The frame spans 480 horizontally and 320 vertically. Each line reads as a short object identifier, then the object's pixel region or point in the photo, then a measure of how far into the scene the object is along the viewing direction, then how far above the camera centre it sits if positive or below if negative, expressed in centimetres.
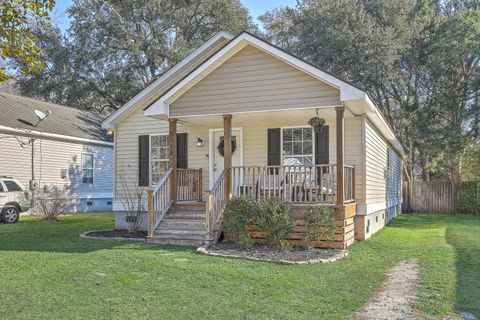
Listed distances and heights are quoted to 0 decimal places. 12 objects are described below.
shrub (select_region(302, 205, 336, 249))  857 -90
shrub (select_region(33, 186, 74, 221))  1512 -88
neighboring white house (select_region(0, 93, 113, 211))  1691 +121
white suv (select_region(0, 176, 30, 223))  1380 -67
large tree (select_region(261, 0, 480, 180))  2080 +588
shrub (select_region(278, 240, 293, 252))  846 -132
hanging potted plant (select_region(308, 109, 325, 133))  1009 +124
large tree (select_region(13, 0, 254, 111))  2708 +835
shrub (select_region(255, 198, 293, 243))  859 -82
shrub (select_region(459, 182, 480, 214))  2008 -102
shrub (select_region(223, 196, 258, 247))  873 -82
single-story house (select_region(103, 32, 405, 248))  923 +99
